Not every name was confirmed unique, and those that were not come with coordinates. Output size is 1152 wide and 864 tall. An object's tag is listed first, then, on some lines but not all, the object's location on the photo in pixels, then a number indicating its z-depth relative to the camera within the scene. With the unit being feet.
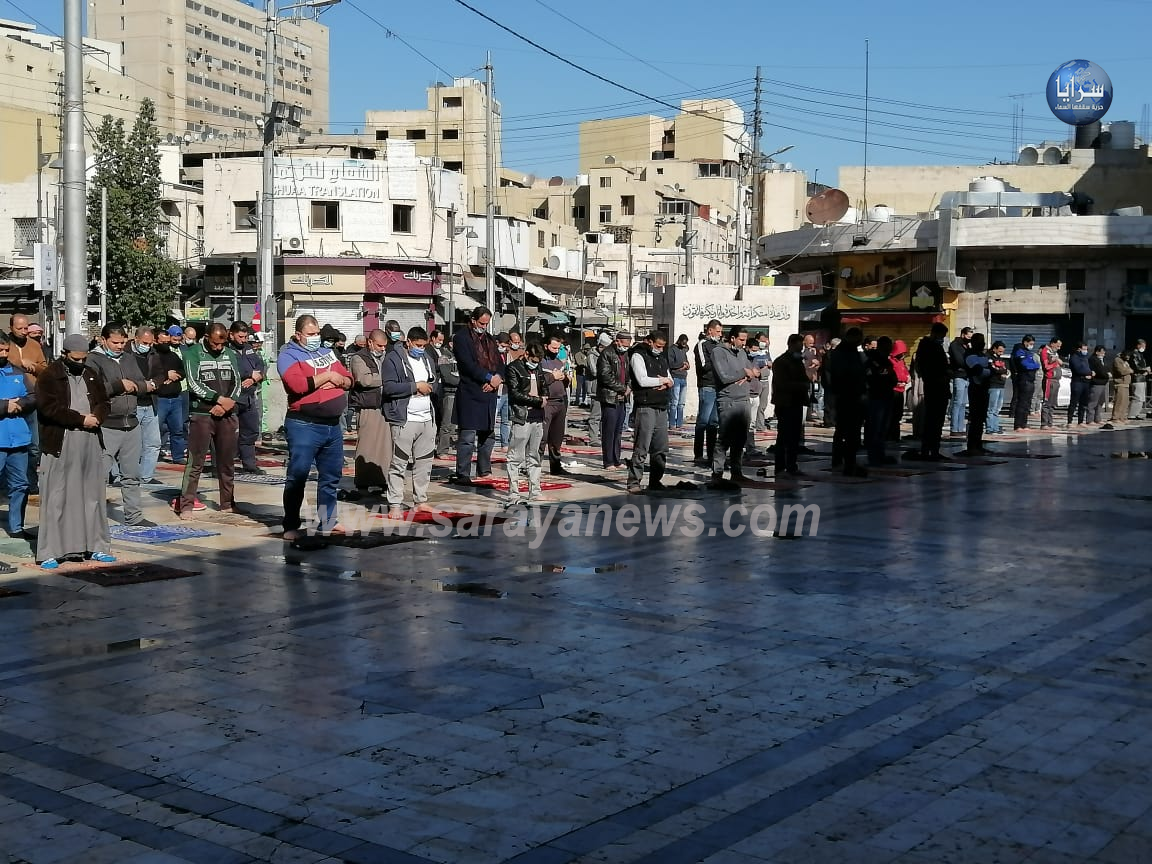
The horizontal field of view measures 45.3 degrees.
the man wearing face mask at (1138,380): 99.71
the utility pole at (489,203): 158.71
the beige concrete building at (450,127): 260.62
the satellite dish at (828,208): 142.20
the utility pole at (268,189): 95.09
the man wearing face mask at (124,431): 38.37
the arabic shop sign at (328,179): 158.51
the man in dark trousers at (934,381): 62.34
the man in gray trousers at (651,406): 47.42
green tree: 162.09
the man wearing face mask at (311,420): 36.37
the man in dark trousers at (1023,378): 85.35
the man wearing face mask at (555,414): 53.26
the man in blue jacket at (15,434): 34.53
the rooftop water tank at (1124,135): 174.19
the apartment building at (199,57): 379.55
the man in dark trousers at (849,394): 55.57
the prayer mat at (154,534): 37.09
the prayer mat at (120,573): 30.99
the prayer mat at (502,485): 49.42
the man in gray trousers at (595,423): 68.23
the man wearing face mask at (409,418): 41.04
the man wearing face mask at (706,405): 53.42
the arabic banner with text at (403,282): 158.92
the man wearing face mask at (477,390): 47.47
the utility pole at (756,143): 142.41
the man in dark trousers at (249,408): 55.21
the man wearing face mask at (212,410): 41.65
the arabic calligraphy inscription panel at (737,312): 96.99
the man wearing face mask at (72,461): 31.89
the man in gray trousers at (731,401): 49.24
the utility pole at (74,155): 42.73
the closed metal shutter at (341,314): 158.20
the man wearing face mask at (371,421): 42.57
